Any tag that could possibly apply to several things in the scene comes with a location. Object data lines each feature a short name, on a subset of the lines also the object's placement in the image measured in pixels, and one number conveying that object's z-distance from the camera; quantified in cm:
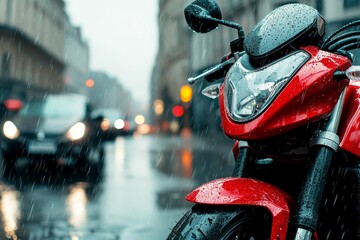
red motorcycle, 235
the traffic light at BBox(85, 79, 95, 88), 3419
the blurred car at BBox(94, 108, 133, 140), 3165
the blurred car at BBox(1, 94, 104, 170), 1059
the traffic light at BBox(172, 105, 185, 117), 3924
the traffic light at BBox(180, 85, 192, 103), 2720
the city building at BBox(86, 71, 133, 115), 9775
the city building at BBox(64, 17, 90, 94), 6975
